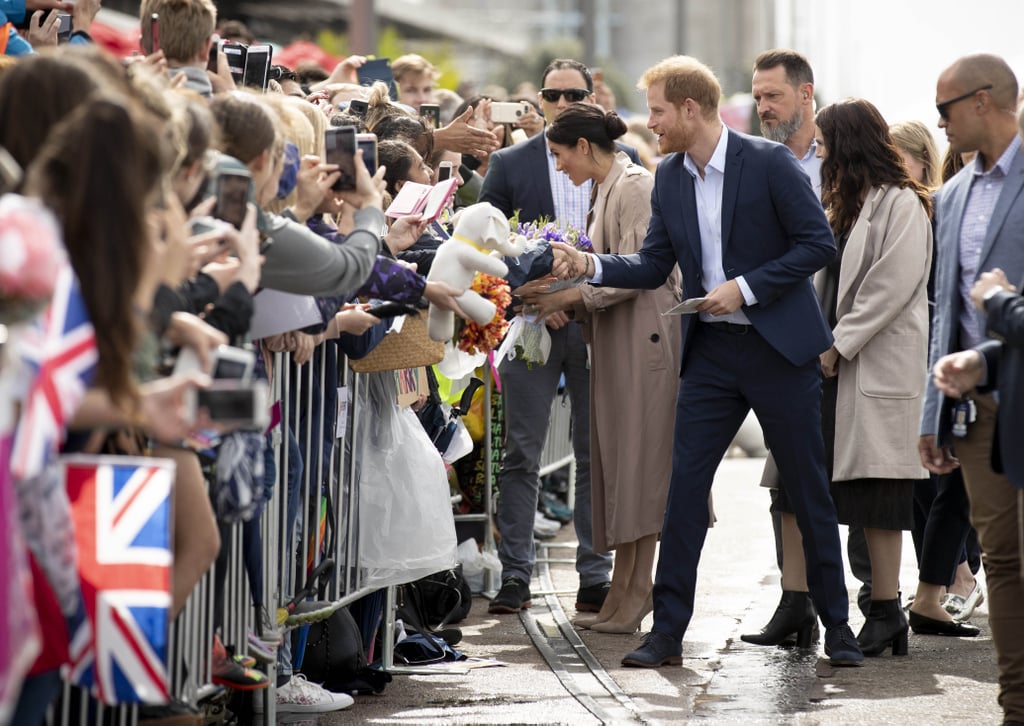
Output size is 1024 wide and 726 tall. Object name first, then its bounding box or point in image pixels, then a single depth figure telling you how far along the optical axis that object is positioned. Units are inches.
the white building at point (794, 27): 3089.3
